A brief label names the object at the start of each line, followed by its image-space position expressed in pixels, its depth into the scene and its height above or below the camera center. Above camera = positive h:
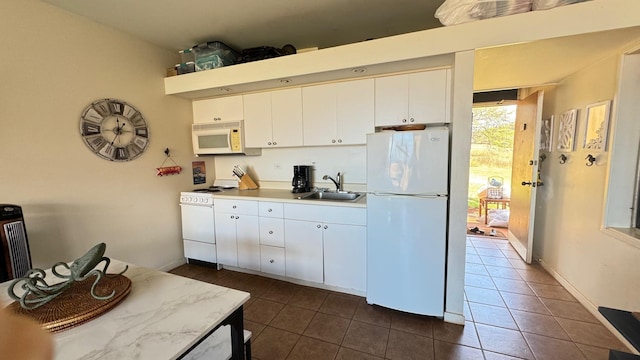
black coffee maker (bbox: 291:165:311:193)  2.97 -0.23
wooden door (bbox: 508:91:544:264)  2.87 -0.20
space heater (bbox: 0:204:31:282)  1.59 -0.53
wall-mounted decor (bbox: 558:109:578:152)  2.40 +0.26
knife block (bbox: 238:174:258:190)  3.20 -0.29
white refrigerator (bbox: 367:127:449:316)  1.94 -0.46
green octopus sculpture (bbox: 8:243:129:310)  0.90 -0.46
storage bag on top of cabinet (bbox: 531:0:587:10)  1.58 +0.96
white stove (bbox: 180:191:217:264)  2.90 -0.76
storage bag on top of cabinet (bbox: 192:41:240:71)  2.68 +1.11
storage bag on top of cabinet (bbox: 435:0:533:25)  1.68 +1.01
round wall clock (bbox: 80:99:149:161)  2.27 +0.29
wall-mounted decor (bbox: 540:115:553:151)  2.86 +0.26
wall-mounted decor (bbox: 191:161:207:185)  3.29 -0.16
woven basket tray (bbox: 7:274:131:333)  0.85 -0.52
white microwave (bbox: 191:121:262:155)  2.96 +0.25
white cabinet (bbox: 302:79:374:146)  2.41 +0.46
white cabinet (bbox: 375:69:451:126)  2.14 +0.52
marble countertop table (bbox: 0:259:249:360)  0.77 -0.56
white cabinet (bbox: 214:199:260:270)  2.71 -0.80
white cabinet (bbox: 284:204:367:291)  2.30 -0.80
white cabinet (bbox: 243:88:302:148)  2.71 +0.45
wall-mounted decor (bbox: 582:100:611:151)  2.00 +0.25
